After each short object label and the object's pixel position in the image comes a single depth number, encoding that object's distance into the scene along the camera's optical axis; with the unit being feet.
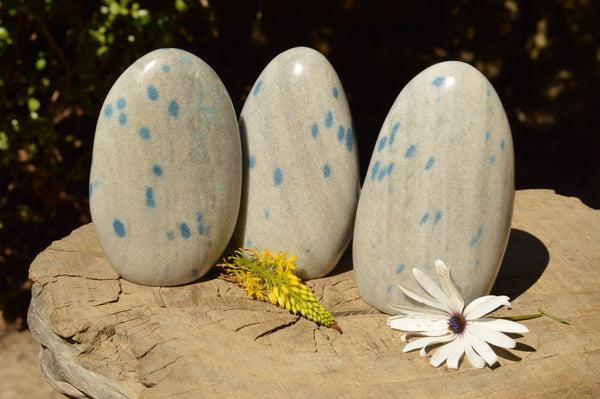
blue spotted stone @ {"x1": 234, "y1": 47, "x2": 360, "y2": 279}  2.35
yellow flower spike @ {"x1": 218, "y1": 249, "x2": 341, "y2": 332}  2.28
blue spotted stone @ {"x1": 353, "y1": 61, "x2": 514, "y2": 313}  2.22
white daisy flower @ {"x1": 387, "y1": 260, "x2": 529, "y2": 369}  2.20
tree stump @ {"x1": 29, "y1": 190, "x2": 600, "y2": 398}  2.14
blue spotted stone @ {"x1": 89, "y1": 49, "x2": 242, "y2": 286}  2.25
